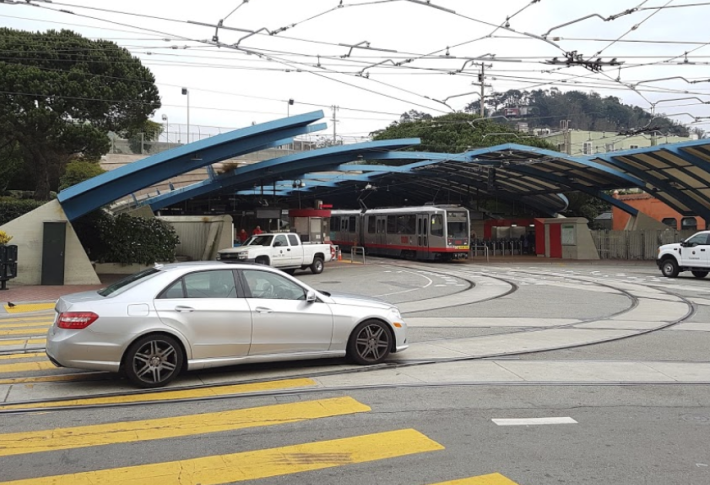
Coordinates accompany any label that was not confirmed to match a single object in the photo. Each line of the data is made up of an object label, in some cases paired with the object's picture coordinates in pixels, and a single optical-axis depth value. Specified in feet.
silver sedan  23.36
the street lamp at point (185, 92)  153.03
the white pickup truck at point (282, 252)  85.23
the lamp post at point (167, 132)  123.65
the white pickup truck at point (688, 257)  78.12
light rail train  117.50
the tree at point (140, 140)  132.67
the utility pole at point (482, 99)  219.18
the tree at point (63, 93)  105.19
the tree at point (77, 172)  122.83
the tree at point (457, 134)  163.91
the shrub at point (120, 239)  87.97
